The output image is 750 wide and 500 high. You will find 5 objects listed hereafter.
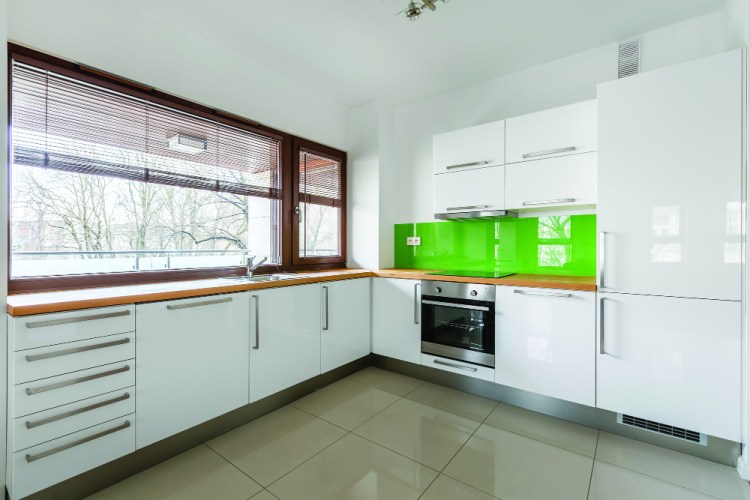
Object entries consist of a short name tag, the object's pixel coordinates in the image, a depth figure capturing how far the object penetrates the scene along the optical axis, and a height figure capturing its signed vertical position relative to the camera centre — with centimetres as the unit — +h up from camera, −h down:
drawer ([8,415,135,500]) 136 -90
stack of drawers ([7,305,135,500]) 136 -63
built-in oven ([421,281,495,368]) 243 -54
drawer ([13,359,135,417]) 136 -60
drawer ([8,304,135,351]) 136 -34
